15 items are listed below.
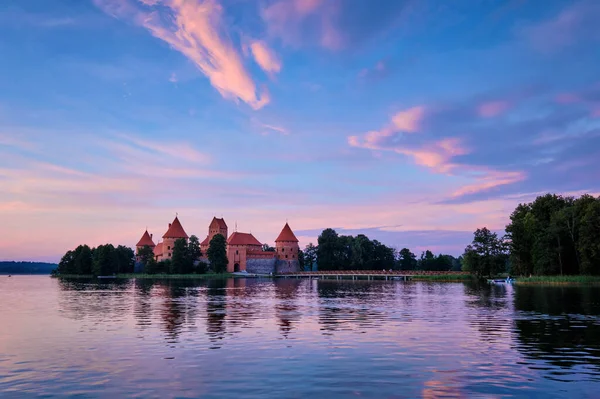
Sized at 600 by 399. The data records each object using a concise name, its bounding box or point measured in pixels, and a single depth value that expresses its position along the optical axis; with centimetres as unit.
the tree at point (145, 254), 15600
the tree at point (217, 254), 14300
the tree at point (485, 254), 9331
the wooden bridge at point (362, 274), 12350
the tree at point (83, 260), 15175
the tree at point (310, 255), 17834
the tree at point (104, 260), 14412
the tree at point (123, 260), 15125
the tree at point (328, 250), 15775
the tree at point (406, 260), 18000
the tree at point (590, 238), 7038
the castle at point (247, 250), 16012
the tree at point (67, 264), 15900
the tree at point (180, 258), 13850
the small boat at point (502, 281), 8584
